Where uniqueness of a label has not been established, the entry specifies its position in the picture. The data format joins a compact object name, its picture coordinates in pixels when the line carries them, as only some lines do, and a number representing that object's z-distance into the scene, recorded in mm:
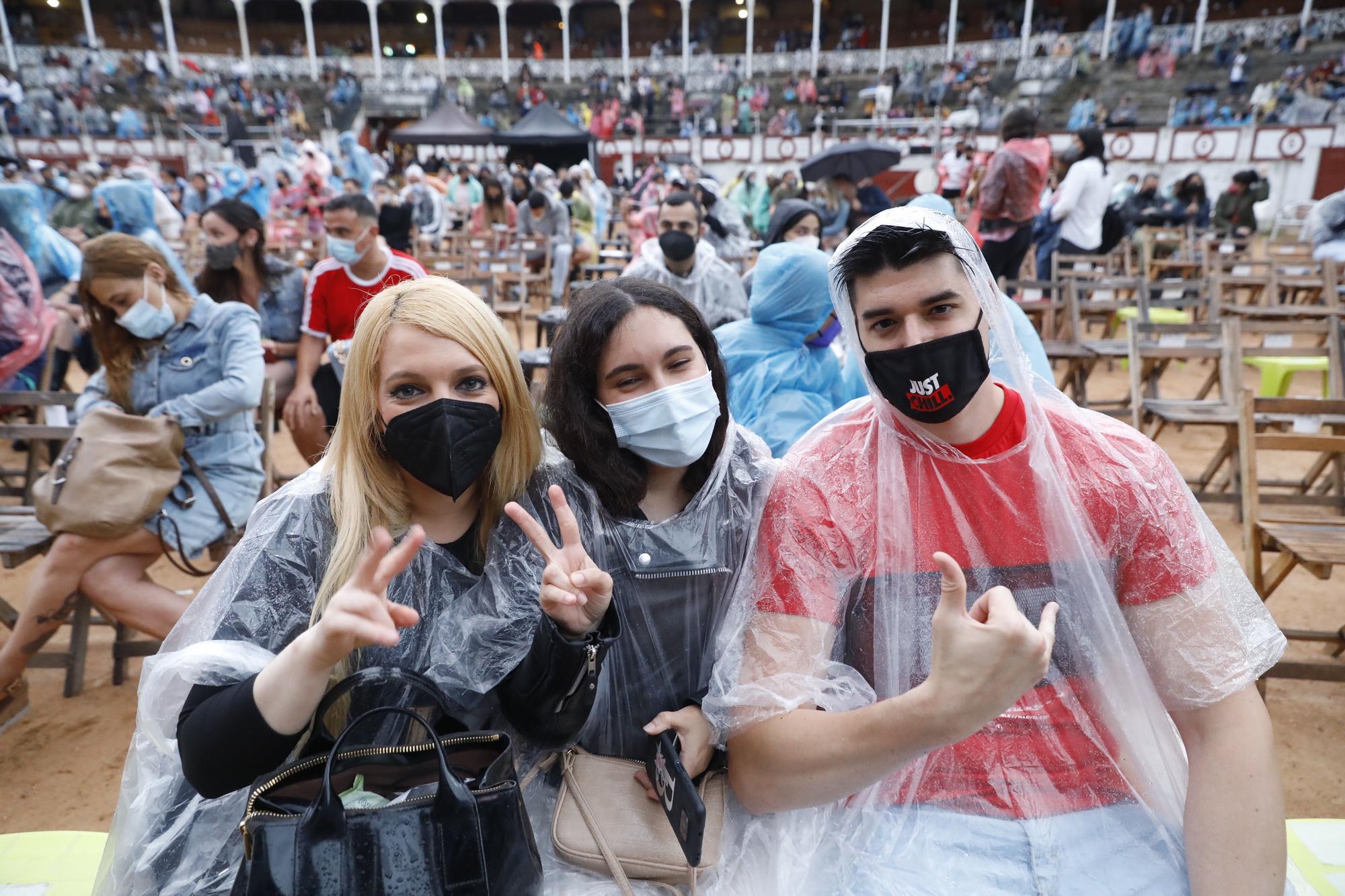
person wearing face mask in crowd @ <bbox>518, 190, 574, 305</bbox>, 10727
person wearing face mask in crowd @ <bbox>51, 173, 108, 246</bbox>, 7614
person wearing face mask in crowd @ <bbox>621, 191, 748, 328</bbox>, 5012
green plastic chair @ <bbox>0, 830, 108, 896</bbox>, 1662
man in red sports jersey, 4254
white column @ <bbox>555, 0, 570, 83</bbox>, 36812
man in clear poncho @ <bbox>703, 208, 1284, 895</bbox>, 1393
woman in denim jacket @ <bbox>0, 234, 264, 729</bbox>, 2883
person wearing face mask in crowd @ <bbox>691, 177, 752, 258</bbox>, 8391
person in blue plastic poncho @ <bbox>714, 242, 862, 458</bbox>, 3234
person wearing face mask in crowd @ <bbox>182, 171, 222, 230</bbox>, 14484
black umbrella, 11547
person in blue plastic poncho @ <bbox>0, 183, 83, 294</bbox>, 5203
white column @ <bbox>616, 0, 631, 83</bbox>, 35844
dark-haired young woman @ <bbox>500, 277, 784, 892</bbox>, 1648
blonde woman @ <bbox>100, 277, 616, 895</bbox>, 1323
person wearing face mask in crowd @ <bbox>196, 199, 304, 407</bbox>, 4270
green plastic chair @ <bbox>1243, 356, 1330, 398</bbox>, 5633
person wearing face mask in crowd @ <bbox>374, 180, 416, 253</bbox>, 8133
